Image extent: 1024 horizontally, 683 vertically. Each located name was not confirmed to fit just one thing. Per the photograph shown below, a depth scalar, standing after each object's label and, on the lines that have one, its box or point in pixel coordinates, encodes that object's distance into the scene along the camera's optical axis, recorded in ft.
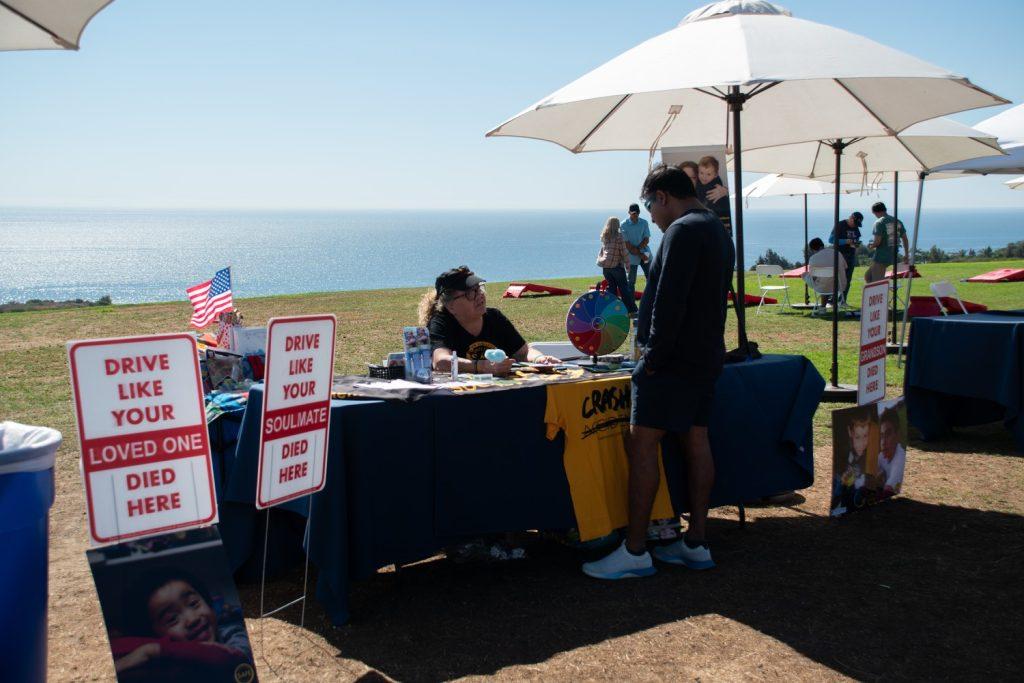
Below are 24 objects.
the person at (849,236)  47.96
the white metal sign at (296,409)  11.09
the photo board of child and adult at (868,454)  16.57
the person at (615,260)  43.75
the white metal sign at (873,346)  17.10
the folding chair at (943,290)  32.04
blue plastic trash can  9.21
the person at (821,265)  45.80
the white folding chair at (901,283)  55.97
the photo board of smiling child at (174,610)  8.86
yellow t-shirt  13.92
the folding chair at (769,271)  53.26
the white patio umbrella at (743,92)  14.67
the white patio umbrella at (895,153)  24.64
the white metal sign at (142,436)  8.91
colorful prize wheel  15.85
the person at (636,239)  45.78
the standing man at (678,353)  13.03
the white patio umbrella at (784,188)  51.08
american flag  17.92
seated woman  16.37
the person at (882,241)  41.86
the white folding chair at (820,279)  45.96
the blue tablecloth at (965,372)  20.53
